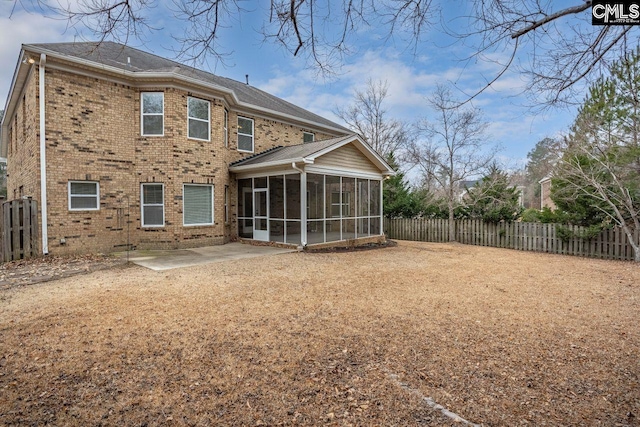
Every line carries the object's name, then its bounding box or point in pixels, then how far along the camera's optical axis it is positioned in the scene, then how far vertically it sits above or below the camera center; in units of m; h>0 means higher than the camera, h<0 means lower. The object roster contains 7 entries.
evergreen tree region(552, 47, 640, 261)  9.25 +1.24
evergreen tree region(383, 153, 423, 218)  16.80 +0.44
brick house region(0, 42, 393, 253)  9.54 +1.59
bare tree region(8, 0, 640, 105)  3.17 +1.89
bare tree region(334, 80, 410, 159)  23.02 +6.24
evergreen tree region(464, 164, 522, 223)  13.73 +0.38
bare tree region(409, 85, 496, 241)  14.75 +2.73
